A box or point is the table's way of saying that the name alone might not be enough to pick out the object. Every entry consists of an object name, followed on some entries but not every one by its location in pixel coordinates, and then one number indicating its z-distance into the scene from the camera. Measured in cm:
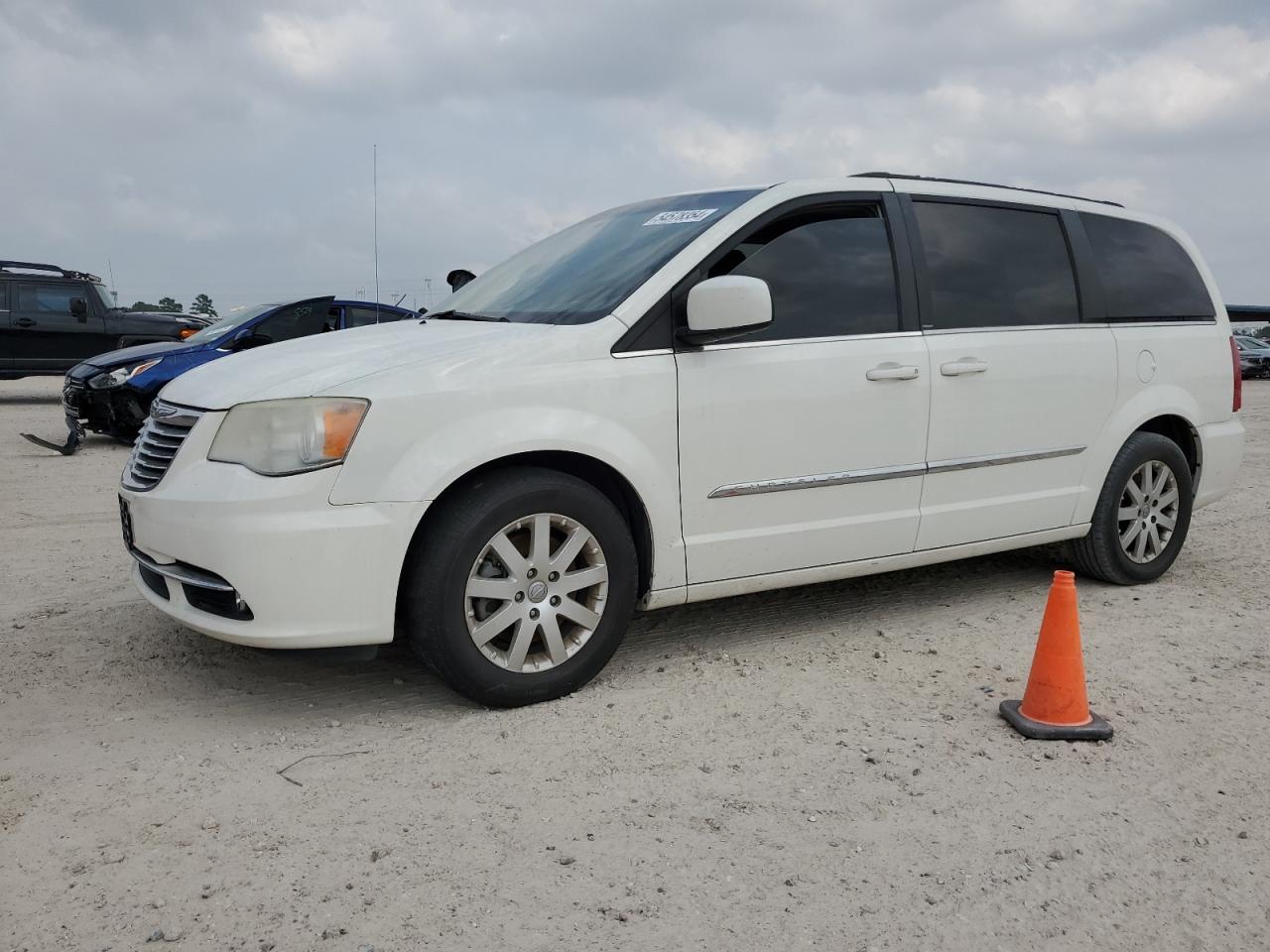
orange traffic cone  362
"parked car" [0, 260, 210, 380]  1538
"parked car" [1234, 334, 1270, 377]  3120
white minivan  349
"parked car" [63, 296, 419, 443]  1062
